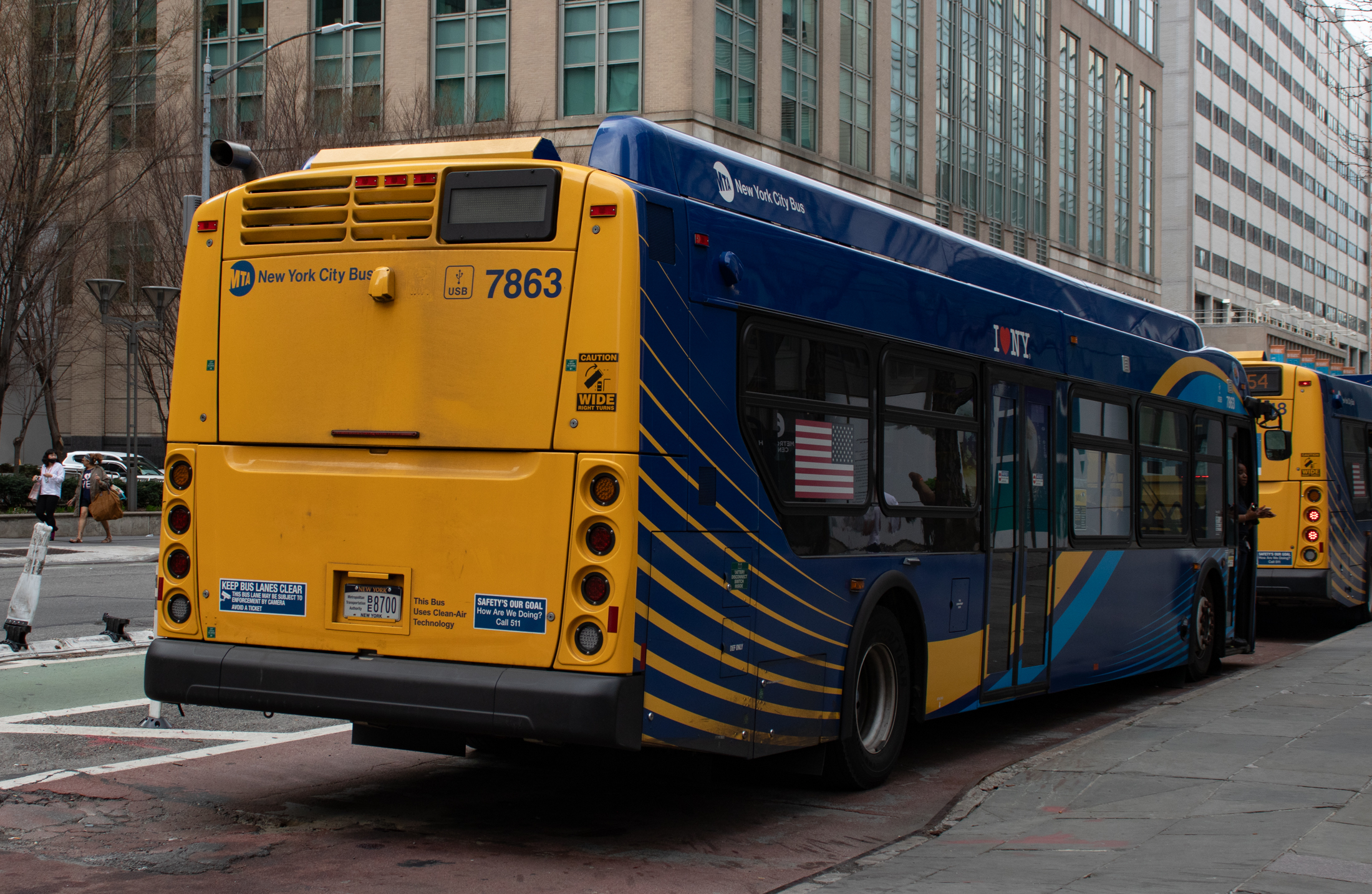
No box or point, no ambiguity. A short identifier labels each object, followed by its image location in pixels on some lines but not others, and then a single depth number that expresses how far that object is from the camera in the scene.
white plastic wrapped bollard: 11.29
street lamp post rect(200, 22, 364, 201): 18.59
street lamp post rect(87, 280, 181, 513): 27.38
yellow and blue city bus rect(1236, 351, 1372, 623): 16.33
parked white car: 39.50
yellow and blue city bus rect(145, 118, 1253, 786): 5.79
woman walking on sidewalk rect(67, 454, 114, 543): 27.12
